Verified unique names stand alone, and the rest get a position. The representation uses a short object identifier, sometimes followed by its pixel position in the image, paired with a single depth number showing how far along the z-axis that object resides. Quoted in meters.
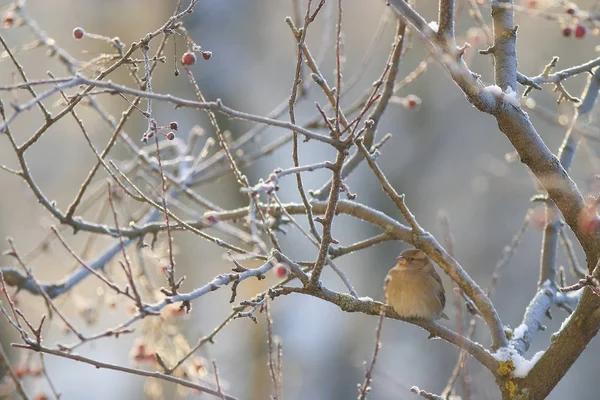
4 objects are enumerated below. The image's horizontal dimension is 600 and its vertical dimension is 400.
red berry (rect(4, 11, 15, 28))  6.58
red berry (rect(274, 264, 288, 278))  4.12
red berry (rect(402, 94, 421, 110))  7.30
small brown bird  6.27
